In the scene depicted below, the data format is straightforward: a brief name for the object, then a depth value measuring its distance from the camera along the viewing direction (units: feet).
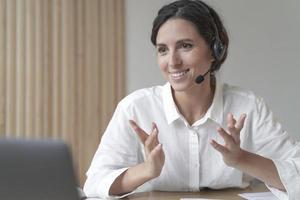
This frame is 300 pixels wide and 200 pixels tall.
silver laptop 4.03
